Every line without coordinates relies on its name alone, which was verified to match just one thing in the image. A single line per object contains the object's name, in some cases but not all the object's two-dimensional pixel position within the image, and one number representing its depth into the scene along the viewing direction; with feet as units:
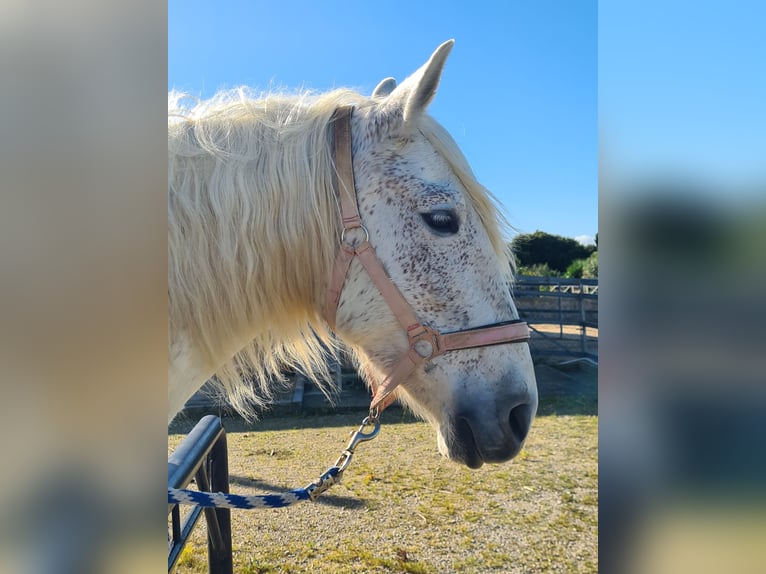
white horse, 3.25
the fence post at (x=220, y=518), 5.28
